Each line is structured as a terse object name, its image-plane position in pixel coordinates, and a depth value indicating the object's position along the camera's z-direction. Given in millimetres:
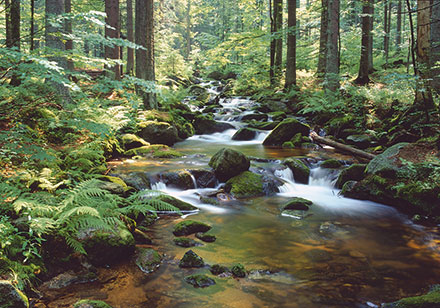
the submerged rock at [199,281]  3977
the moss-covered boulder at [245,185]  8070
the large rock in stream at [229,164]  8625
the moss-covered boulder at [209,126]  16156
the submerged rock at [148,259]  4348
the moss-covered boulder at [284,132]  13289
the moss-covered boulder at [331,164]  9523
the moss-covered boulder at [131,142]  11281
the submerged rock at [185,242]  5145
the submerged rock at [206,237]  5395
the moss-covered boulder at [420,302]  3238
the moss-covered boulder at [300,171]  9258
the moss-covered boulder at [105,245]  4184
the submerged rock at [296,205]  7164
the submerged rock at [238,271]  4232
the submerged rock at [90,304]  3195
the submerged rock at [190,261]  4422
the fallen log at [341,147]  9305
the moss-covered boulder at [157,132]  12541
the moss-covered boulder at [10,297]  2908
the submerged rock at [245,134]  14945
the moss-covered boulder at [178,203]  6629
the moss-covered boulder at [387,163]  7426
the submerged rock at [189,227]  5551
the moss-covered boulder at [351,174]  8328
